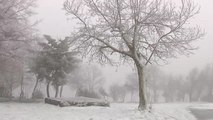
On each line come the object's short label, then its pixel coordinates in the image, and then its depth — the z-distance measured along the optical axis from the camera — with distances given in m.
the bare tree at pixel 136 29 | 24.30
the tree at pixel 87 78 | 68.12
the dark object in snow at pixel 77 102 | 24.83
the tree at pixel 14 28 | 27.73
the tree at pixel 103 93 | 65.84
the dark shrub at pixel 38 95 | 43.97
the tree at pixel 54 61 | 35.09
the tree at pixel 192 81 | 67.25
